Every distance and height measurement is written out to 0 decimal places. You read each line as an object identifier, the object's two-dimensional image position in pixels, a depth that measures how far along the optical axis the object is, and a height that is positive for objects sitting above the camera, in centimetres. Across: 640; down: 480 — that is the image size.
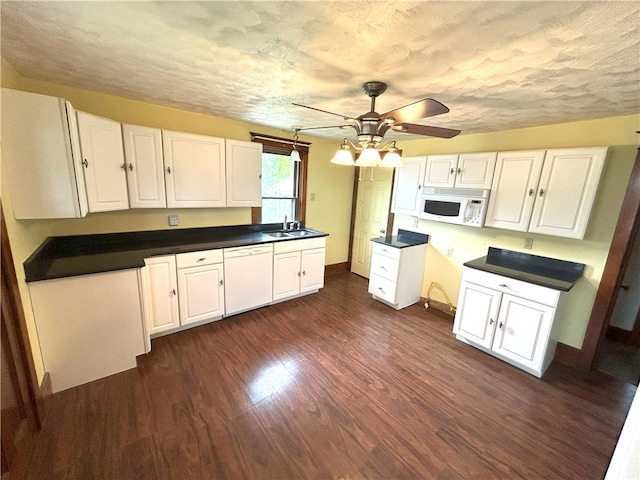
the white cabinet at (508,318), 222 -114
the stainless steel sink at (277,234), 335 -66
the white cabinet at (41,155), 154 +10
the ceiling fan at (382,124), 137 +42
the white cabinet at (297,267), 326 -109
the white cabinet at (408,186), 328 +6
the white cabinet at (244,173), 294 +11
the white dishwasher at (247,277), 285 -109
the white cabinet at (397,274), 332 -111
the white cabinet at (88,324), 178 -112
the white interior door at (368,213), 407 -40
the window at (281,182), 350 +4
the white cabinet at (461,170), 272 +27
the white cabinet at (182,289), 237 -108
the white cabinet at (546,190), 217 +8
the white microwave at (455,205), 274 -13
